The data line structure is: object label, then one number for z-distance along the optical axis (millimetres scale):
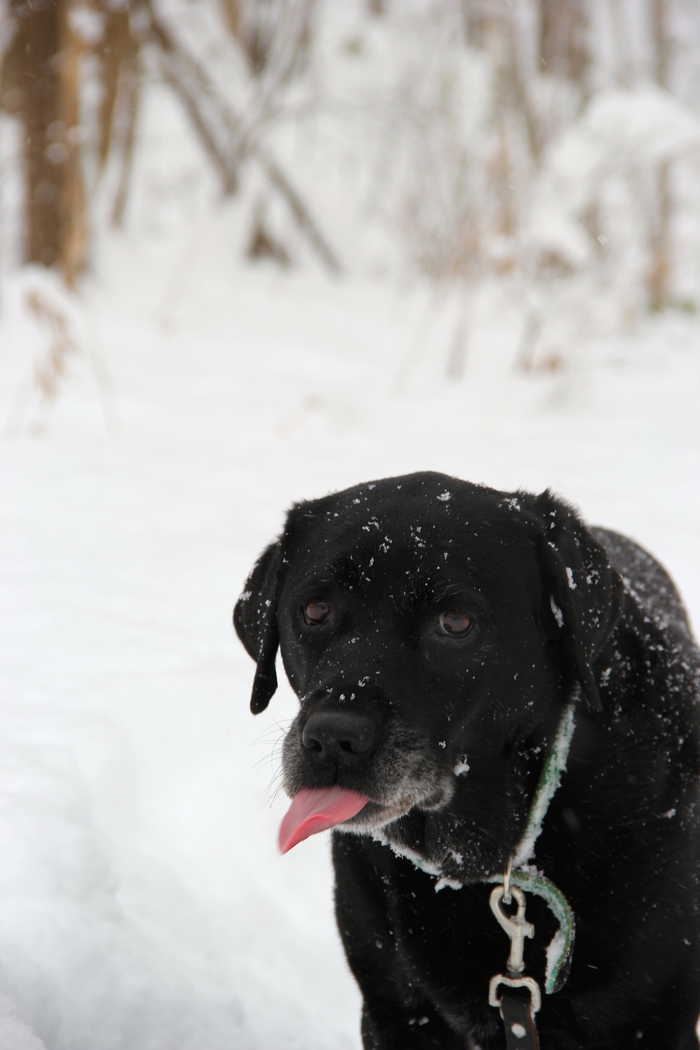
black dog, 1773
